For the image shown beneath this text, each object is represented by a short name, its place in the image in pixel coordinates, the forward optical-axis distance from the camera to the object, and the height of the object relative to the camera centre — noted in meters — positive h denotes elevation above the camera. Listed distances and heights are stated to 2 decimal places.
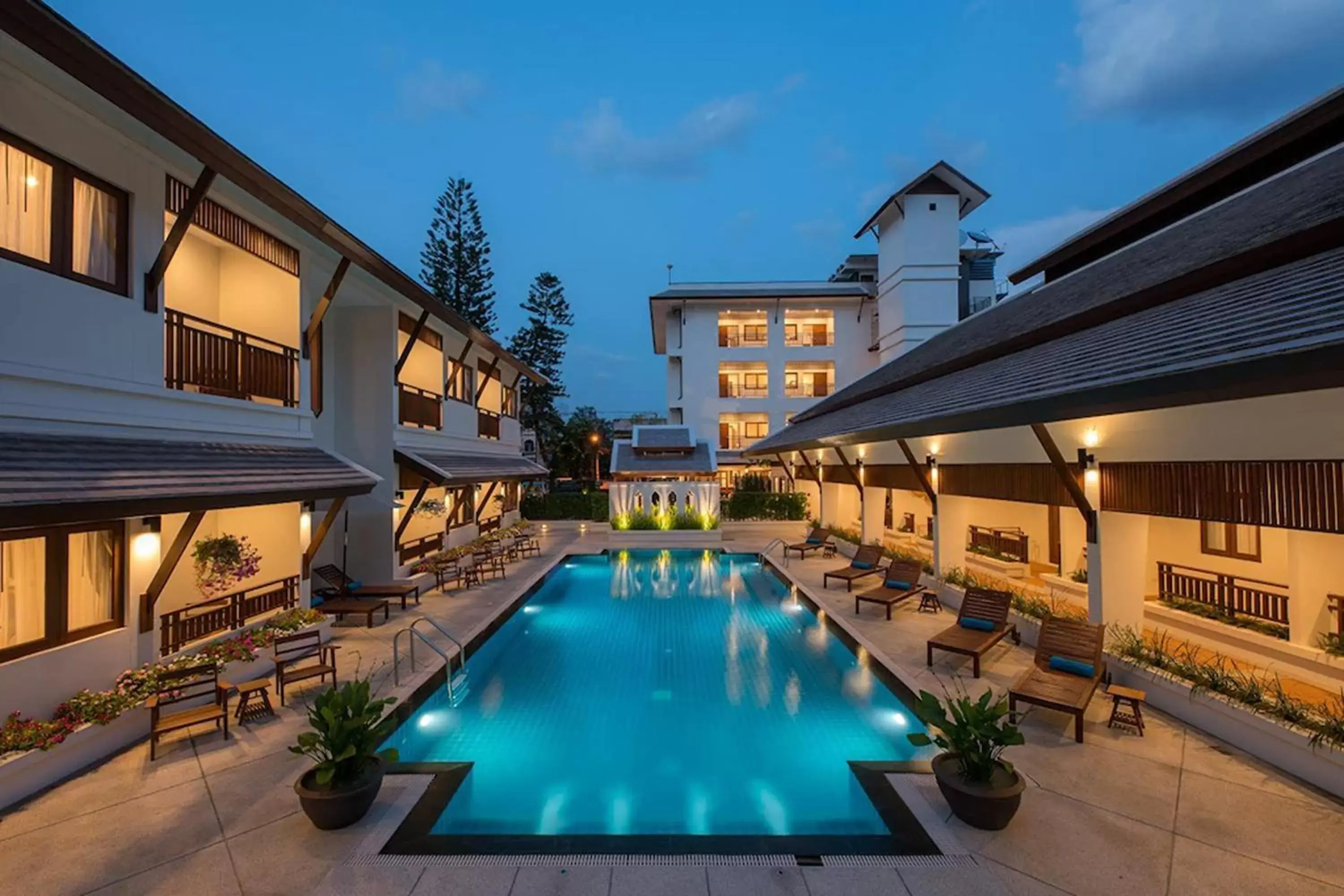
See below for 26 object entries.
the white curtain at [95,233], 6.85 +2.77
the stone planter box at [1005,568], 14.43 -2.56
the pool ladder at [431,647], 8.59 -2.81
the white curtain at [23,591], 6.28 -1.18
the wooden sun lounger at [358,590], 12.82 -2.46
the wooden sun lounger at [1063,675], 7.09 -2.74
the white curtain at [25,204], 6.20 +2.81
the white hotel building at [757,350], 34.59 +6.53
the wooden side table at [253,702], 7.47 -2.85
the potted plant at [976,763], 5.14 -2.66
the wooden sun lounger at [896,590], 12.44 -2.68
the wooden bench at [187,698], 6.67 -2.60
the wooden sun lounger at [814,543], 20.08 -2.61
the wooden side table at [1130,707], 6.94 -2.87
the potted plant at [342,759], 5.19 -2.51
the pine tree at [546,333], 42.67 +9.56
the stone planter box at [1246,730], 5.73 -2.88
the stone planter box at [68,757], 5.58 -2.78
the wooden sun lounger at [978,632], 9.04 -2.69
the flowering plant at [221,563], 8.56 -1.24
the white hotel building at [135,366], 5.98 +1.36
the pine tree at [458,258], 38.09 +13.22
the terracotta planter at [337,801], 5.16 -2.79
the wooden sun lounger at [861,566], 14.80 -2.60
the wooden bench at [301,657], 8.25 -2.65
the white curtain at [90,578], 6.81 -1.15
